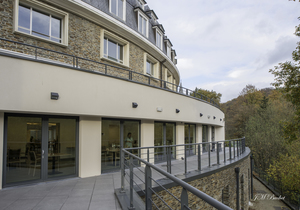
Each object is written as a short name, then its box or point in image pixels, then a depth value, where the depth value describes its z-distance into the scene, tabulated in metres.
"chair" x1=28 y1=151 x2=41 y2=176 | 6.25
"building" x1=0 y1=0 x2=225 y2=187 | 5.79
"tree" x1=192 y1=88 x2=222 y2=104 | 46.57
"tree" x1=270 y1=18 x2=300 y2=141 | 7.84
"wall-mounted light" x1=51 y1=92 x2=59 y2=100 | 5.91
